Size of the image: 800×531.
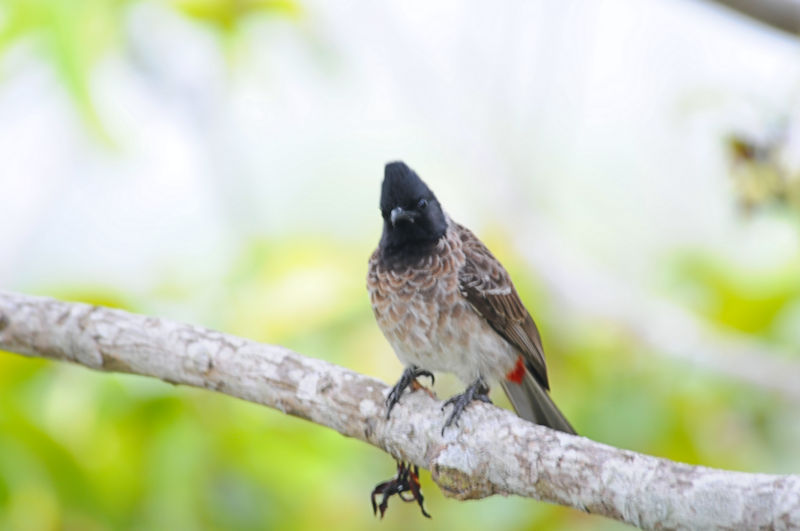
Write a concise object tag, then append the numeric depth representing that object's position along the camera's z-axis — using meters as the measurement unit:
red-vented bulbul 5.44
